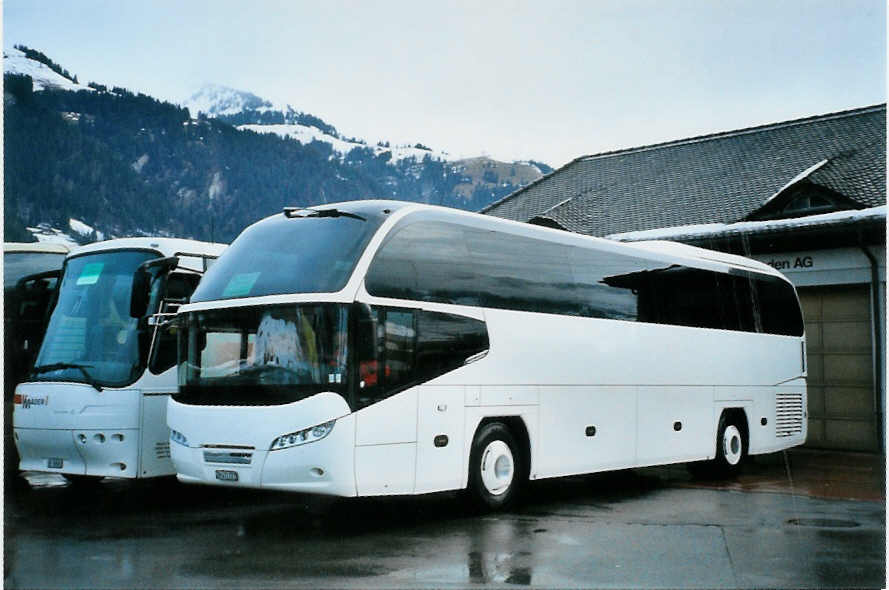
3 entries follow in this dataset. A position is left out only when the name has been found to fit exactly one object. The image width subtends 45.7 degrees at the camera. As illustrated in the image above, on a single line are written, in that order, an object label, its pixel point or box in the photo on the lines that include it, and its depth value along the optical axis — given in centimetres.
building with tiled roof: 1803
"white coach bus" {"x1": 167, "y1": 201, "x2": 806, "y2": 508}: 903
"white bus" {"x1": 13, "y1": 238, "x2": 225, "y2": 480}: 1060
